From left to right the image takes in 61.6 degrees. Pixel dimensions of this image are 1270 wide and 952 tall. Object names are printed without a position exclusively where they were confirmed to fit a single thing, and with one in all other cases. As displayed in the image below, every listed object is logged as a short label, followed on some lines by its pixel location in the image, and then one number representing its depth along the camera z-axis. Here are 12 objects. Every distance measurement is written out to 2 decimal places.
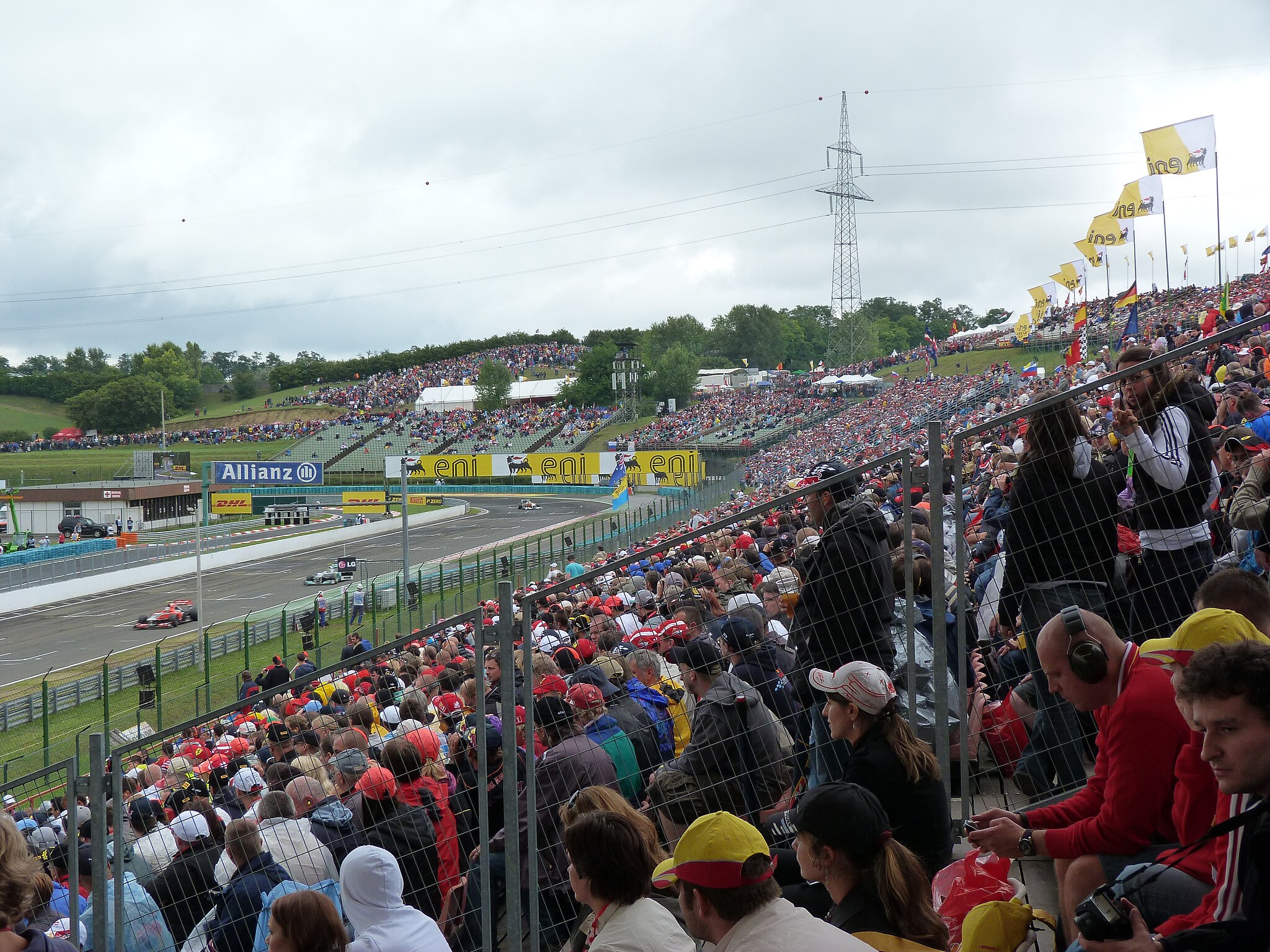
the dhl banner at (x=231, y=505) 64.88
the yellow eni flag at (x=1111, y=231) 34.06
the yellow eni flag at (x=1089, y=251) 37.28
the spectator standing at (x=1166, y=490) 4.34
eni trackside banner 71.88
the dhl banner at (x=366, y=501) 65.12
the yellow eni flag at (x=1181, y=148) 27.58
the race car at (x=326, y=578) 38.41
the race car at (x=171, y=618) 32.84
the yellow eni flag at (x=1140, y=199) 33.56
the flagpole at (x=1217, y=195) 34.51
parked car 56.69
